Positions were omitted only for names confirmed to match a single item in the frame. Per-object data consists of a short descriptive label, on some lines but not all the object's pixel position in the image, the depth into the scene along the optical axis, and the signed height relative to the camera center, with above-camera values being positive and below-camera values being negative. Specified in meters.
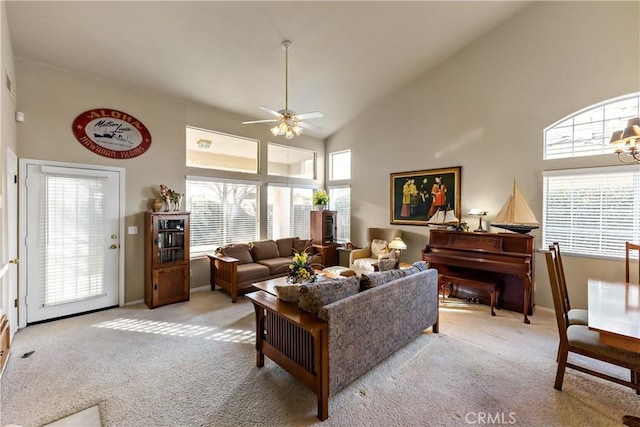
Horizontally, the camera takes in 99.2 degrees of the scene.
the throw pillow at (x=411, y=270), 2.94 -0.63
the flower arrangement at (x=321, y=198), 6.29 +0.36
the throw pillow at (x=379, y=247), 5.45 -0.68
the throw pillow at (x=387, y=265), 3.09 -0.59
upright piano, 3.73 -0.69
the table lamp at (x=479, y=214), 4.33 -0.01
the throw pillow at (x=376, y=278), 2.51 -0.62
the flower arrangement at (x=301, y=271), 3.29 -0.71
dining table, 1.55 -0.68
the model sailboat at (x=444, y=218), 4.71 -0.08
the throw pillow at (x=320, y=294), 2.16 -0.66
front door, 3.53 -0.35
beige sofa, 4.52 -0.92
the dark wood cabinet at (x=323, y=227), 6.23 -0.32
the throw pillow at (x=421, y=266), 3.23 -0.62
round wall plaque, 3.87 +1.20
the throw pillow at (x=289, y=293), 2.37 -0.70
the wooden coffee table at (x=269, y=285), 3.37 -0.94
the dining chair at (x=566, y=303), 2.53 -0.89
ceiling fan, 3.26 +1.15
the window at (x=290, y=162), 6.17 +1.25
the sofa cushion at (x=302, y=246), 6.04 -0.72
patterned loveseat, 2.03 -0.97
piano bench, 3.82 -1.03
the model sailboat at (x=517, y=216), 3.85 -0.03
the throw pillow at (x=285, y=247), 5.84 -0.72
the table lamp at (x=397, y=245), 4.79 -0.55
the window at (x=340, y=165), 6.74 +1.23
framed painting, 4.85 +0.32
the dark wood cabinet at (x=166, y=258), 4.16 -0.71
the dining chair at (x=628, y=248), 2.79 -0.36
